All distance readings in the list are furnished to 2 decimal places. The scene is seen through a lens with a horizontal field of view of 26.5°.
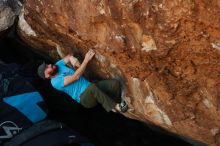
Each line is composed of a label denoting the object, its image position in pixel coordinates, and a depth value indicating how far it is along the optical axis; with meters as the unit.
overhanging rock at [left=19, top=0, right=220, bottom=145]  3.46
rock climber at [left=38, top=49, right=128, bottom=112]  4.82
